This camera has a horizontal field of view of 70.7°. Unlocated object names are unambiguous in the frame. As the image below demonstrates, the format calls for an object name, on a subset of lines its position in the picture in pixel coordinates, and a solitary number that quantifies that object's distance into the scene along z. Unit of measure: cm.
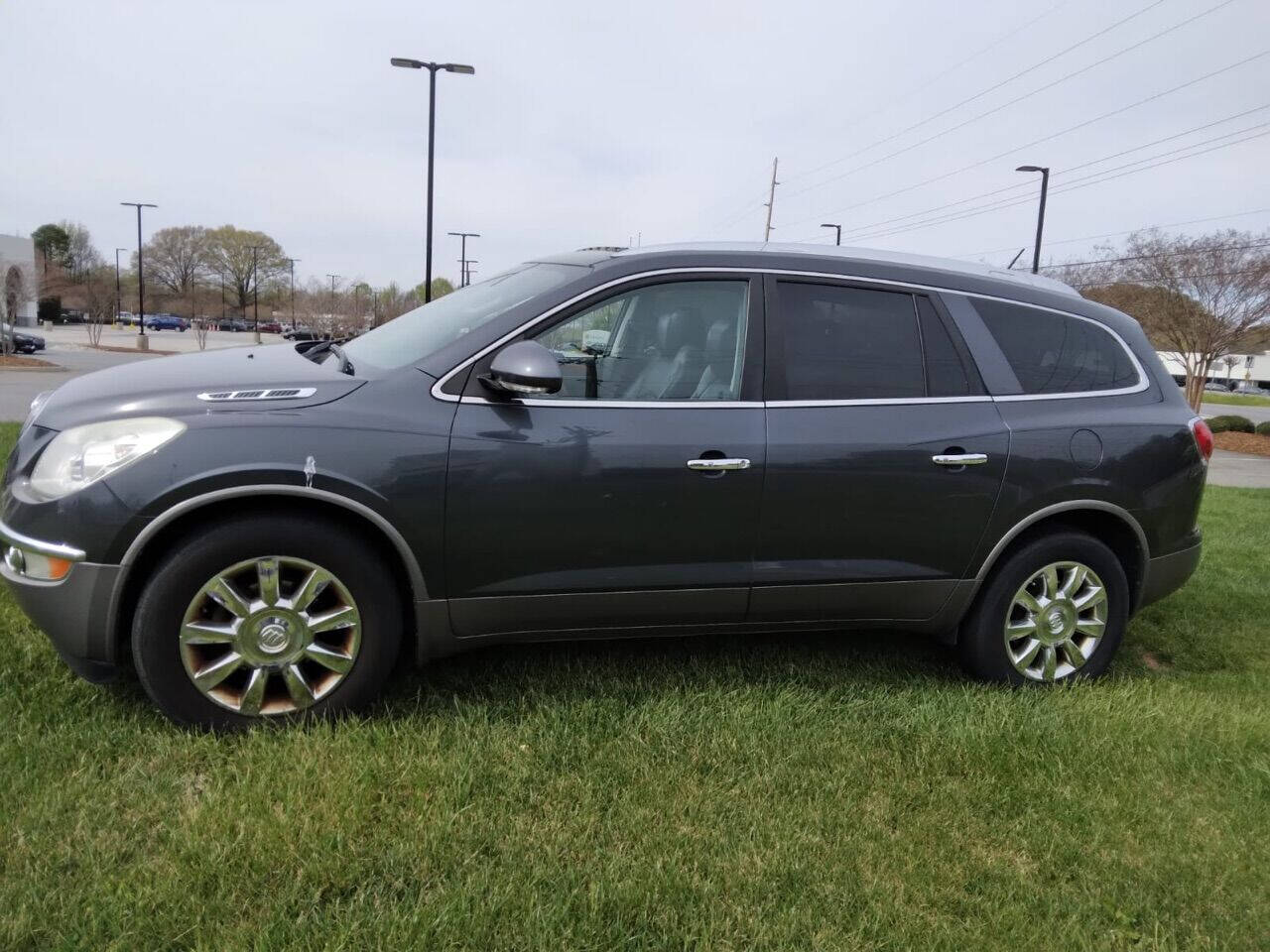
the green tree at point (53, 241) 8231
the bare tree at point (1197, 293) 2094
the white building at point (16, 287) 2575
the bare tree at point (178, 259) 8394
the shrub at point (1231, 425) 2302
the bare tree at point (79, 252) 8094
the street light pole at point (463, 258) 4422
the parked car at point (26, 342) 3070
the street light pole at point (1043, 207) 2436
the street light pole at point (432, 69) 1798
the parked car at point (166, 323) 7794
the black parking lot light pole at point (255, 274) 8007
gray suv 285
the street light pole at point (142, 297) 4094
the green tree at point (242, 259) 8706
